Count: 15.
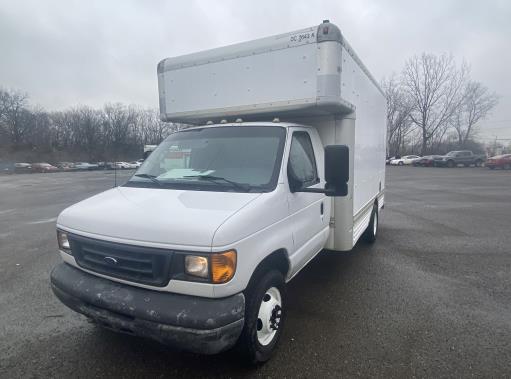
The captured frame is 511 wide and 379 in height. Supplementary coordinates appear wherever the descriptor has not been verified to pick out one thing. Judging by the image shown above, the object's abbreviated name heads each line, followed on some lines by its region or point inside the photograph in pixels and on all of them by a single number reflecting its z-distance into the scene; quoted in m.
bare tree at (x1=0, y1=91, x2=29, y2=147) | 67.69
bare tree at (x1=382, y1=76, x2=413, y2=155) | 56.91
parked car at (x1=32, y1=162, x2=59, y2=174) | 48.56
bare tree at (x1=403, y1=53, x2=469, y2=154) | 53.94
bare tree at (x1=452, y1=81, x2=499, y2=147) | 55.34
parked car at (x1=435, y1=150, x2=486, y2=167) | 38.59
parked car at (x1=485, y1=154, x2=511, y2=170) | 31.55
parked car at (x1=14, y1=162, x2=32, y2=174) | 47.75
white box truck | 2.29
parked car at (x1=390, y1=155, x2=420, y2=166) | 48.61
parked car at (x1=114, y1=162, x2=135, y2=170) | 47.99
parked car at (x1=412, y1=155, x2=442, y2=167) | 41.77
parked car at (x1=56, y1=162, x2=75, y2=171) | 53.25
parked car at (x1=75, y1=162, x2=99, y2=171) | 53.69
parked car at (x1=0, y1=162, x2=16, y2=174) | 47.57
